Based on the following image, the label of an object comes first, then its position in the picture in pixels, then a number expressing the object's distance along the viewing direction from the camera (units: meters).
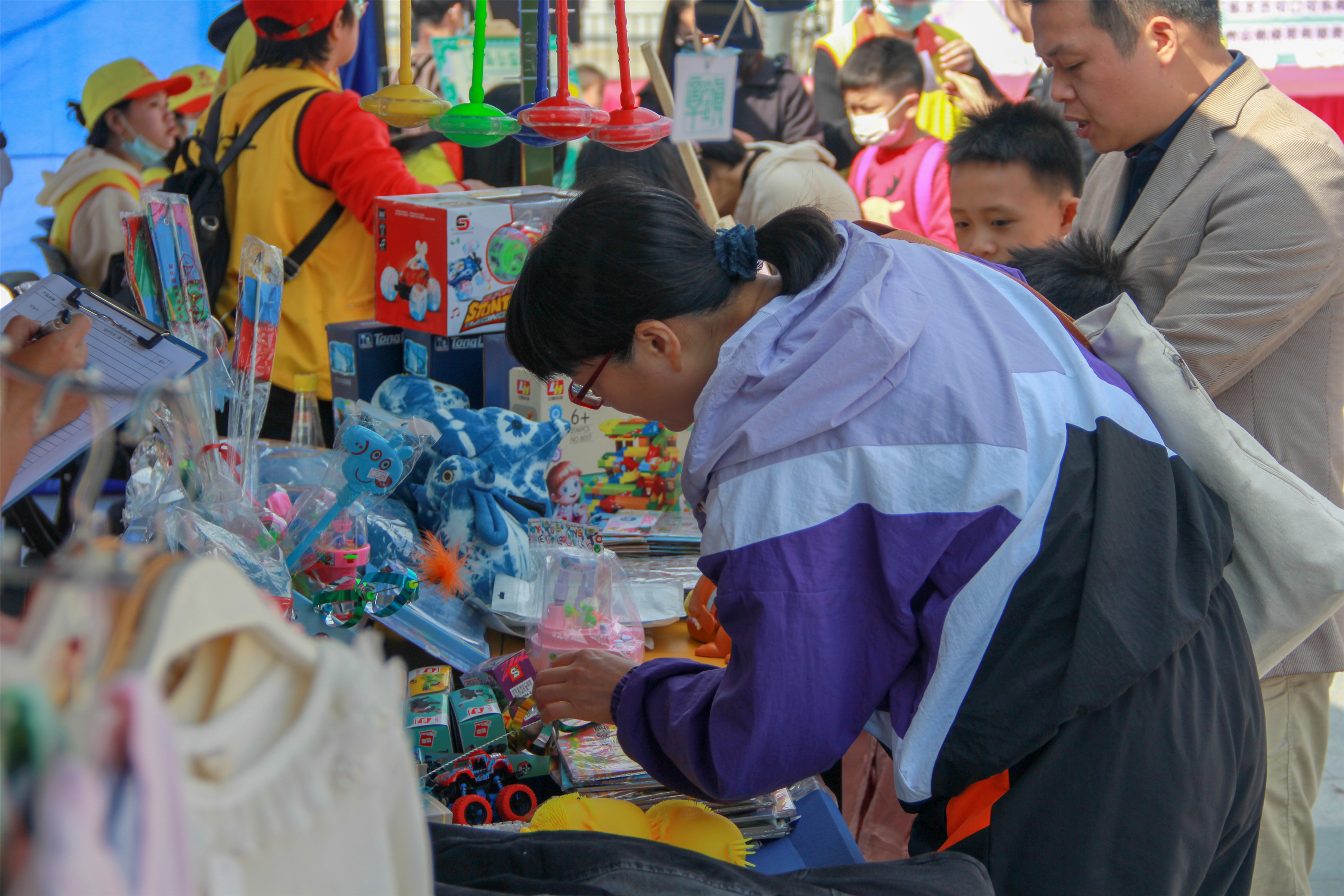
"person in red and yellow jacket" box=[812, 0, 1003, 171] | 4.35
